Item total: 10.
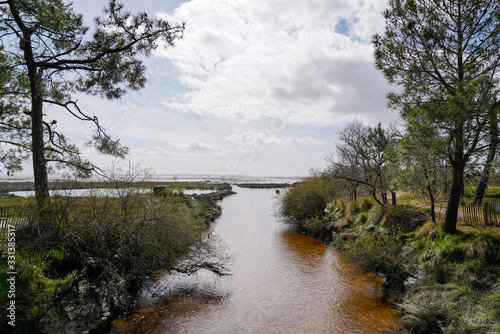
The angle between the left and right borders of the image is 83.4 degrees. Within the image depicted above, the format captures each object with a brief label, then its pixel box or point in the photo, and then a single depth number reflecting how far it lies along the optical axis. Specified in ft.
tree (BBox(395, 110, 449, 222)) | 28.28
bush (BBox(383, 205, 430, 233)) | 42.55
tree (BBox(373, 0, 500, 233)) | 25.20
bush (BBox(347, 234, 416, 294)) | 32.81
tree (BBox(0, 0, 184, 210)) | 26.37
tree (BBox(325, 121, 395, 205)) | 57.06
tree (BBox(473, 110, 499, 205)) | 24.73
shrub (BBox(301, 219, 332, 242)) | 66.18
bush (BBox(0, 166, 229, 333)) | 21.06
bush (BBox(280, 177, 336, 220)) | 79.66
